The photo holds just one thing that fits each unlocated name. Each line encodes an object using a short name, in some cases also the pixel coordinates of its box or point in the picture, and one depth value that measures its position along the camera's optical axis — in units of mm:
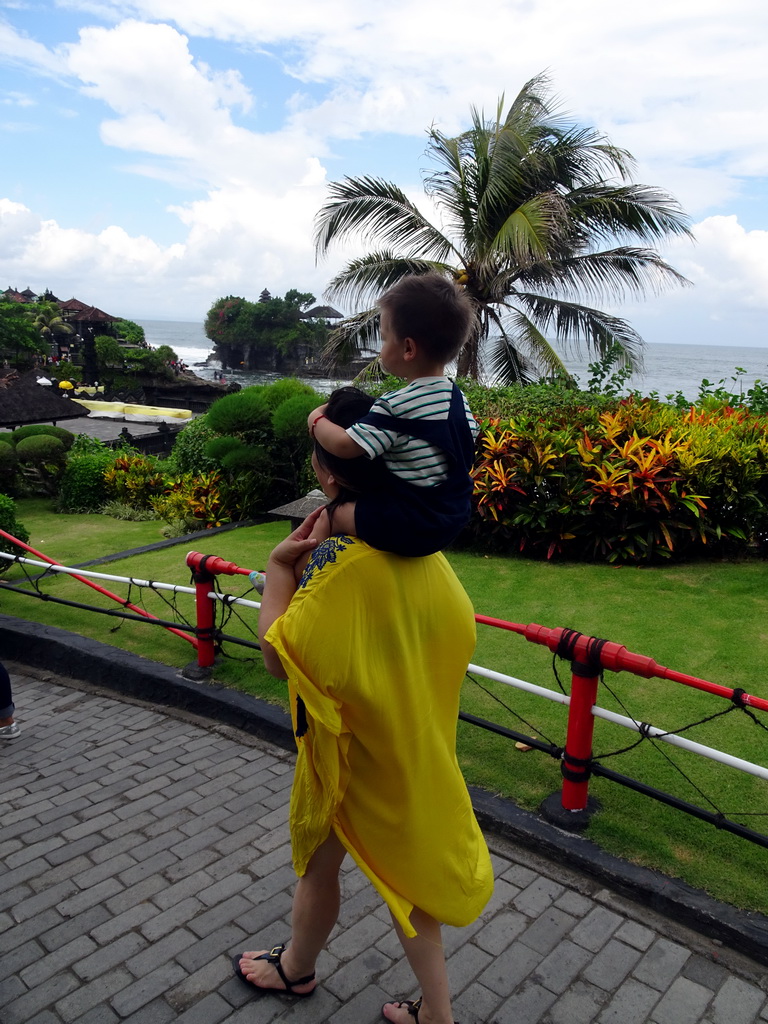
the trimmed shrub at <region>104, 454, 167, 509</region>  12664
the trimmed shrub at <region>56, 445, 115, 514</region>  12898
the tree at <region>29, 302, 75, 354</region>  53962
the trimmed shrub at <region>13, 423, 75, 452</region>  13953
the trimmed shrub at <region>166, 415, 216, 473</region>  12031
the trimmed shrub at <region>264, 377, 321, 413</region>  11250
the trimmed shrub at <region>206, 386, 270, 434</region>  10984
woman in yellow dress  1856
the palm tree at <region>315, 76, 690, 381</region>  12922
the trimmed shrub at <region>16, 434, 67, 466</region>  13320
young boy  1802
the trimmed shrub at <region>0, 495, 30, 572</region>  7405
